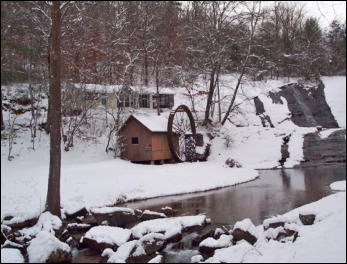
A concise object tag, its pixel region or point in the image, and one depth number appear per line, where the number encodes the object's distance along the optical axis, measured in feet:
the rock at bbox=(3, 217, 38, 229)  30.48
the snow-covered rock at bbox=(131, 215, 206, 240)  26.08
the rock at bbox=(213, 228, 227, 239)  25.71
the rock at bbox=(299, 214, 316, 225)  24.24
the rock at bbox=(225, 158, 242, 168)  66.33
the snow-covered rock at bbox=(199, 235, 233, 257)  22.98
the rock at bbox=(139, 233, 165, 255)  23.13
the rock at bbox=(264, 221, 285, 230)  25.22
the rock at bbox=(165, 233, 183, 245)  25.34
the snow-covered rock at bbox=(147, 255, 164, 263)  21.45
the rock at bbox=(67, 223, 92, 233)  29.40
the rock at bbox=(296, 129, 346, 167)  68.49
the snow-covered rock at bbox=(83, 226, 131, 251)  24.32
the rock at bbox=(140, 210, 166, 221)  32.12
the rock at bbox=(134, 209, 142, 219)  33.73
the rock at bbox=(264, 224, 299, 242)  22.13
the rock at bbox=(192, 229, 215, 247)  25.03
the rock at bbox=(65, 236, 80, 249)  25.55
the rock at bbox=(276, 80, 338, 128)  86.43
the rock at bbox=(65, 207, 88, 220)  33.24
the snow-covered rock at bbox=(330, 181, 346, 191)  41.62
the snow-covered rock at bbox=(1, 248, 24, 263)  21.50
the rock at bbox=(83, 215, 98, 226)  30.72
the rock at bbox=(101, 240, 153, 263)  21.61
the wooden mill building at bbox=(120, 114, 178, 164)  62.95
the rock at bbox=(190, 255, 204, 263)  21.37
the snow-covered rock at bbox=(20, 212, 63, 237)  28.02
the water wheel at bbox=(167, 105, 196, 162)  69.46
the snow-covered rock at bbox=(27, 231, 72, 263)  21.53
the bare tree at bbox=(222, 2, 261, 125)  77.77
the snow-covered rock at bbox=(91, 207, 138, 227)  31.07
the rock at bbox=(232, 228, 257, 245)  23.86
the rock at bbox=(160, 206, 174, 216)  34.97
